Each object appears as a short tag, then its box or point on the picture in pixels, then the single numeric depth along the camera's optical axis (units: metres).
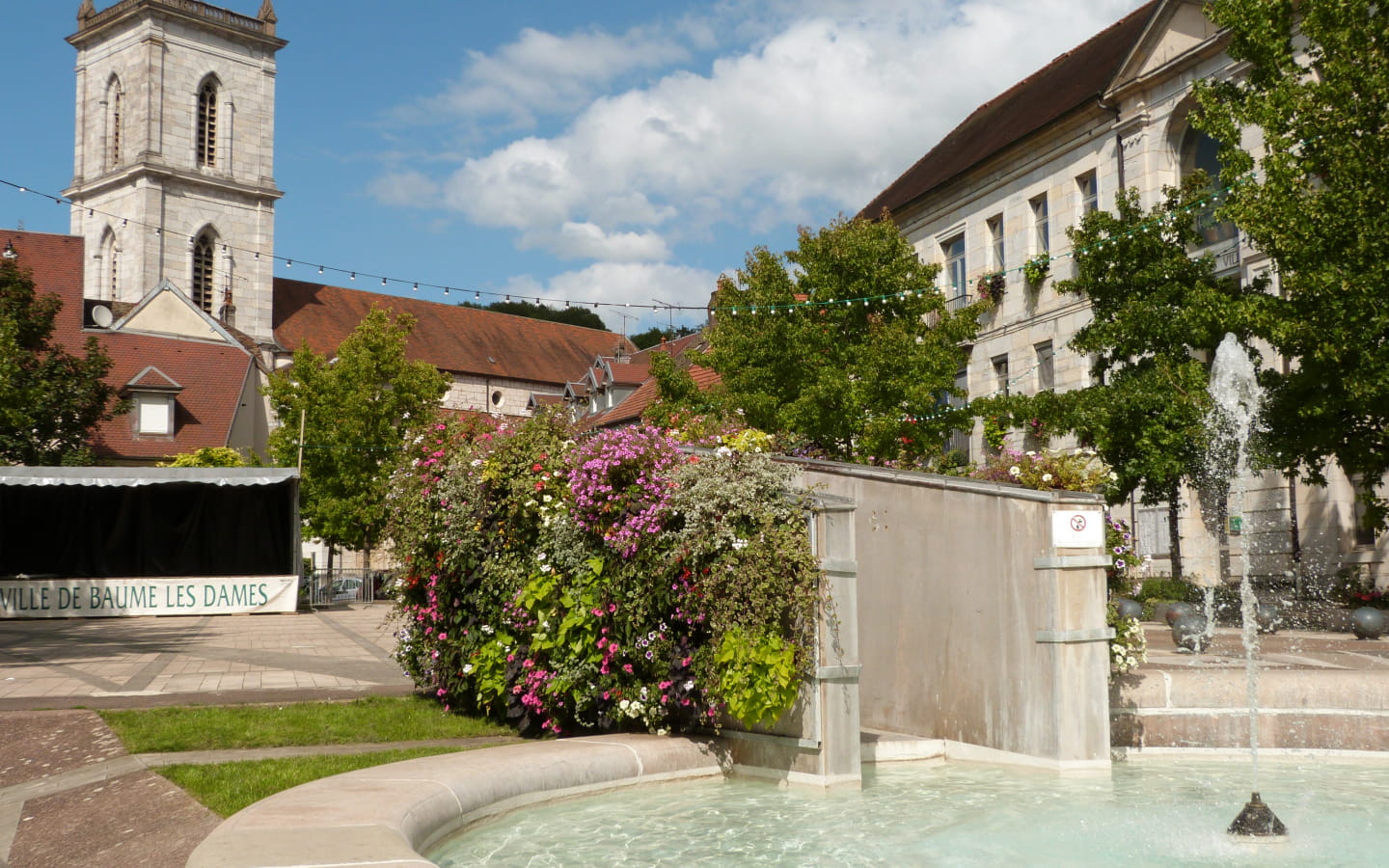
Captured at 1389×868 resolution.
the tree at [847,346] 24.09
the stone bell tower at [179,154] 64.44
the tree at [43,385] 33.53
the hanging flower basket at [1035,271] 28.85
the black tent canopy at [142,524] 25.36
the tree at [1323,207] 16.22
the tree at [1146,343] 20.23
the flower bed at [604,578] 7.74
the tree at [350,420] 42.22
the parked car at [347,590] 41.12
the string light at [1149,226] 20.80
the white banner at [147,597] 23.61
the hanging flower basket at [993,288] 32.75
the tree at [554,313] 106.31
